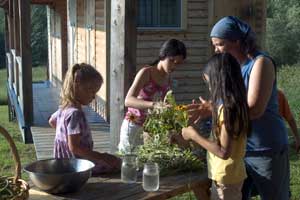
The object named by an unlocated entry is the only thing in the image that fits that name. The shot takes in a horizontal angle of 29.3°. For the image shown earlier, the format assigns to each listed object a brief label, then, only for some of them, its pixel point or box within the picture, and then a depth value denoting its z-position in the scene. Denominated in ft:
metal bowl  10.00
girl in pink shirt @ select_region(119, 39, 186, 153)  14.26
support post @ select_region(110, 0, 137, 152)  13.85
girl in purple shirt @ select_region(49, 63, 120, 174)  11.07
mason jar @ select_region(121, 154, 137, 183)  11.16
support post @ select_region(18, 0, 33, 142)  31.37
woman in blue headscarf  10.66
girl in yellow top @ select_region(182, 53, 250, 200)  10.24
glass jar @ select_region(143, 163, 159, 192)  10.75
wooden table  10.24
